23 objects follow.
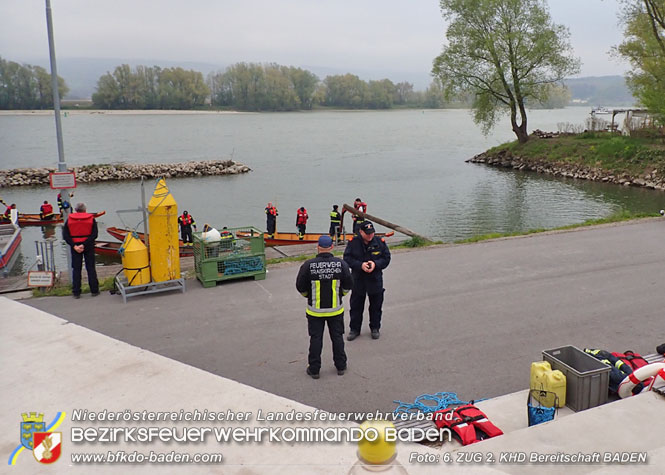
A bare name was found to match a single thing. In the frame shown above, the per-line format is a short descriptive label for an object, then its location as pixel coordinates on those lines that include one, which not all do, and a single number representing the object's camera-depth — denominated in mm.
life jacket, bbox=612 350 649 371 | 6343
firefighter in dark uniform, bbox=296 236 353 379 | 6680
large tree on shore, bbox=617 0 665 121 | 42594
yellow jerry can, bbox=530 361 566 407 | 5793
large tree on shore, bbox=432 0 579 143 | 49781
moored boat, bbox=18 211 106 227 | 29397
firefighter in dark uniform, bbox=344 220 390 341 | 7832
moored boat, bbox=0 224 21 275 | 17650
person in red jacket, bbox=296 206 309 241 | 22125
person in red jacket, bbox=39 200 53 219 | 28922
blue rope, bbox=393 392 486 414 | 6039
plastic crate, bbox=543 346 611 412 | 5805
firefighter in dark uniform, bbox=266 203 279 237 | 22358
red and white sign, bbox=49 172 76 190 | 10773
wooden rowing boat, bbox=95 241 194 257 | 21750
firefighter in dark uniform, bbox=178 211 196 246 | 21406
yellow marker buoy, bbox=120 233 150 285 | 9977
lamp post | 10906
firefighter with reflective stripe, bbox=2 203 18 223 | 24934
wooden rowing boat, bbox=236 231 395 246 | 21203
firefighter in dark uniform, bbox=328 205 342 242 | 20281
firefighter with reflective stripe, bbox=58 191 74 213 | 11275
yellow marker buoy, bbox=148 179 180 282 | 9938
